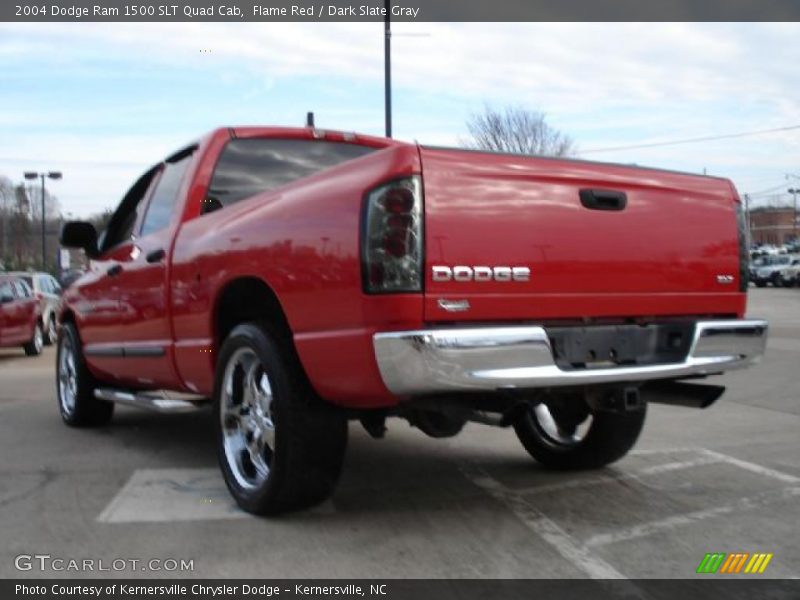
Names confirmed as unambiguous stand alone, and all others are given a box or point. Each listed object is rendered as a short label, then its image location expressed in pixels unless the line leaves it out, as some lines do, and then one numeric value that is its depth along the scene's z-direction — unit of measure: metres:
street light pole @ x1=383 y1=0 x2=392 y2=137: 14.78
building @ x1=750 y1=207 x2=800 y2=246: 136.12
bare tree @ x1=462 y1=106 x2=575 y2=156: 27.47
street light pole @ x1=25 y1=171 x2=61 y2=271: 45.47
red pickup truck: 3.35
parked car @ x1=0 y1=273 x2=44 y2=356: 14.52
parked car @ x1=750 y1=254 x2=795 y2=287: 47.34
